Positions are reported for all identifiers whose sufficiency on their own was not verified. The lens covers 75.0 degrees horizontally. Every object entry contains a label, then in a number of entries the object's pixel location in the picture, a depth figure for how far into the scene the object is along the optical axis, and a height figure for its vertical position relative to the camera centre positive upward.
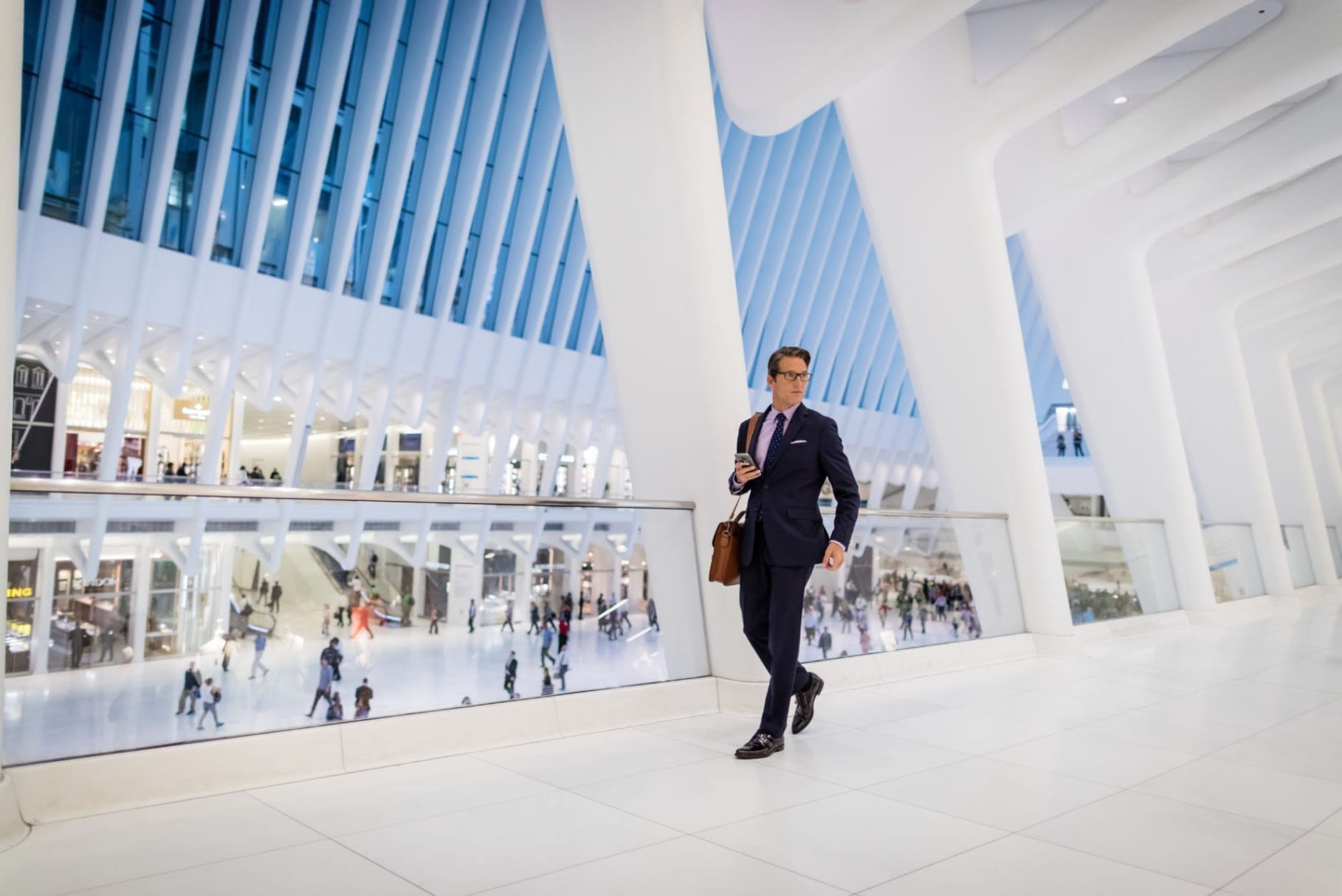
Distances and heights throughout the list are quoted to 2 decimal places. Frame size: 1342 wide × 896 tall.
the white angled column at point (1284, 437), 16.95 +2.64
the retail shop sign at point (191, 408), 27.12 +6.76
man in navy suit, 3.94 +0.34
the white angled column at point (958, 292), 8.05 +2.79
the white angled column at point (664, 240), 5.26 +2.25
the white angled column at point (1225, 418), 14.41 +2.58
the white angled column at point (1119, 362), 11.48 +2.89
